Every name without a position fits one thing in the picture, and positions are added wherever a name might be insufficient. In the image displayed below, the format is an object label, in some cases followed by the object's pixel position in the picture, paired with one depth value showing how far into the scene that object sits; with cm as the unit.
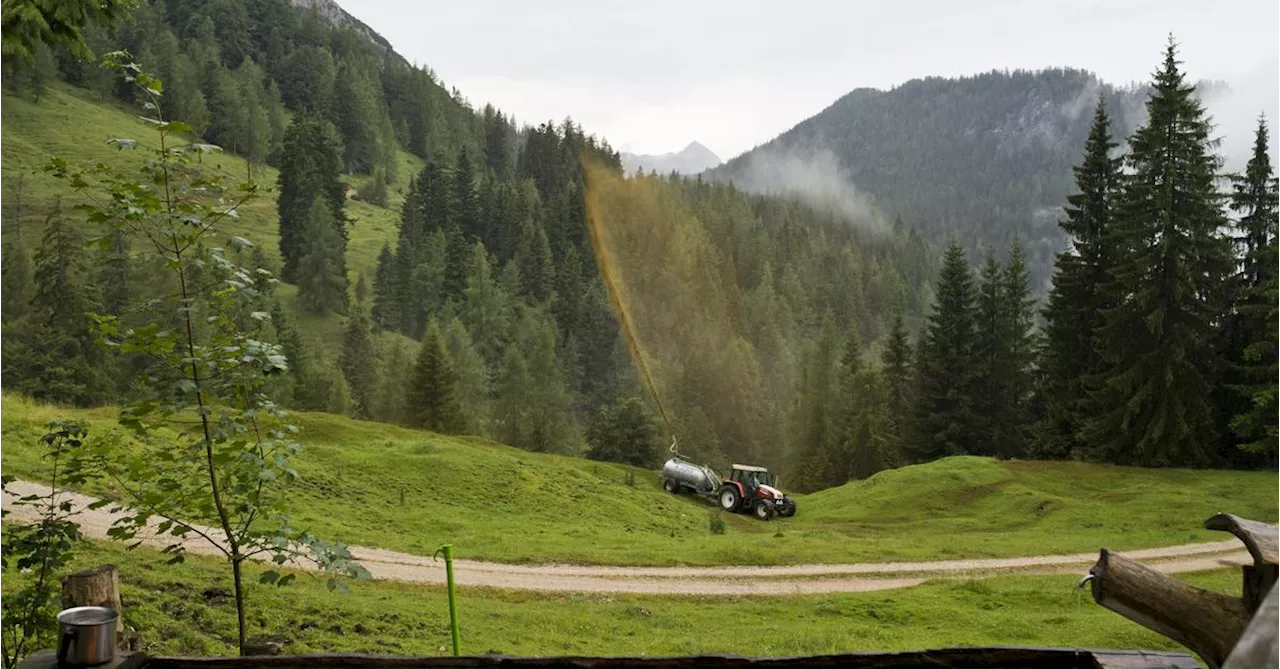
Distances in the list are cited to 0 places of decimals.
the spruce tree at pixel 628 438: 6369
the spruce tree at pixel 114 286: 8231
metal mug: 453
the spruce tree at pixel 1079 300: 5347
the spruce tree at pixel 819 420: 7500
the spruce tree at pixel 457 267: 12212
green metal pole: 804
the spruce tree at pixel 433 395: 6556
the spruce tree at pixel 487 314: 10912
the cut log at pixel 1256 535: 356
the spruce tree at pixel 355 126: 17850
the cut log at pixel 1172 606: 377
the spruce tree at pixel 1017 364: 6175
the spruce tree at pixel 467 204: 14075
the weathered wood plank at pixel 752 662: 465
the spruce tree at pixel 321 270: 11256
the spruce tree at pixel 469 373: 8825
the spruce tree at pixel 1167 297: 4728
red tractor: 4312
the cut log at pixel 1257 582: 356
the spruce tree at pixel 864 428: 6962
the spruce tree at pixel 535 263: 12525
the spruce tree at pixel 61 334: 6719
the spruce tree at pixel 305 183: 11731
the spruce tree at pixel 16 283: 8188
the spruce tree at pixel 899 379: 6875
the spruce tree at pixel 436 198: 14100
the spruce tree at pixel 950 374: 6188
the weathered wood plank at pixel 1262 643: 229
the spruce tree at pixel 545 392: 8075
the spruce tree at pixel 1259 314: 4450
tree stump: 538
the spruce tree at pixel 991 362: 6206
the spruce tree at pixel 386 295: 11812
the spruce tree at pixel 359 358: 9362
